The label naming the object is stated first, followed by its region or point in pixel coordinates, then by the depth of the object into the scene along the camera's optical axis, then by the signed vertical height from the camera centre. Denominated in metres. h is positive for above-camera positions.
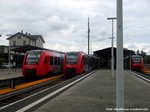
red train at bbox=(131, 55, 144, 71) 22.14 -0.54
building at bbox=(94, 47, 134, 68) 22.58 +0.88
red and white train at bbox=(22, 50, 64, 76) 11.69 -0.30
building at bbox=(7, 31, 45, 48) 46.91 +7.88
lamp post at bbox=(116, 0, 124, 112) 2.53 -0.06
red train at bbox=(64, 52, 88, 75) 13.87 -0.35
